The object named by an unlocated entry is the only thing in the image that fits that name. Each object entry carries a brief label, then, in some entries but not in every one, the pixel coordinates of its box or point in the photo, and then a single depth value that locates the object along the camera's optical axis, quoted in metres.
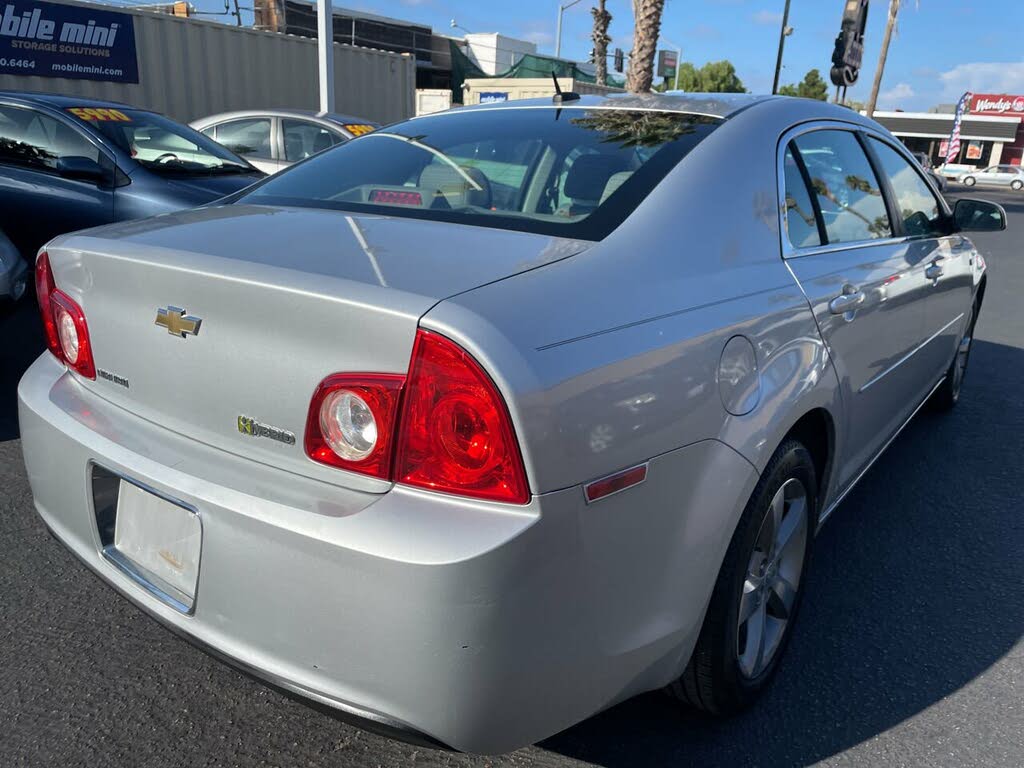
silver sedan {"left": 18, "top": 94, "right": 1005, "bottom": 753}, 1.43
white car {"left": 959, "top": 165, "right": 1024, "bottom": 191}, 42.34
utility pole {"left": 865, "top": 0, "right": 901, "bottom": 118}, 31.71
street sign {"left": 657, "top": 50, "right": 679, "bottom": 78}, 40.58
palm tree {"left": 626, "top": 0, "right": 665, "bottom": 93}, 14.22
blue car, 5.70
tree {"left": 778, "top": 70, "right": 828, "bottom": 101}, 61.06
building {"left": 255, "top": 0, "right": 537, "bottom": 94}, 27.36
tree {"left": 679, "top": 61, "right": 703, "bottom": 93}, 65.38
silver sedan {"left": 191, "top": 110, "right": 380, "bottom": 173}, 8.79
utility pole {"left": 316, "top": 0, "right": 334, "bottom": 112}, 11.85
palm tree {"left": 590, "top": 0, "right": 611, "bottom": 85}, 23.64
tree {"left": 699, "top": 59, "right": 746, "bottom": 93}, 63.84
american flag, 39.30
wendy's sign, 57.44
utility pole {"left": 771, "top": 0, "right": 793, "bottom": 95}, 26.72
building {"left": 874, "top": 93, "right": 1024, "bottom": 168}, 54.59
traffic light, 9.88
